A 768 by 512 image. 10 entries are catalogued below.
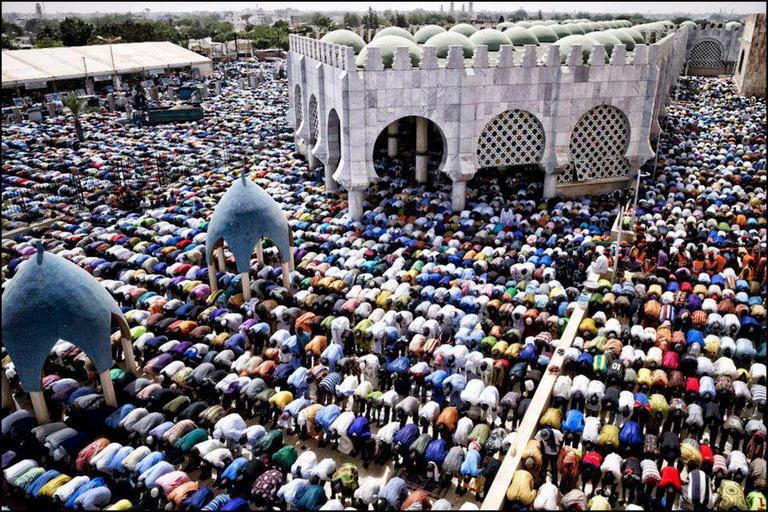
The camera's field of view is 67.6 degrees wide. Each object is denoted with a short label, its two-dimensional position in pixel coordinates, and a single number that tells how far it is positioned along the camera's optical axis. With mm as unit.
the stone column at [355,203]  24109
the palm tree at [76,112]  38938
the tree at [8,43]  70019
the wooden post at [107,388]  13914
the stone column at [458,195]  24919
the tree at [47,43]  69062
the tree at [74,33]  74188
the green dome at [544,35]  31500
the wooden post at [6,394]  14054
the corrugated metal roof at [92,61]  48803
